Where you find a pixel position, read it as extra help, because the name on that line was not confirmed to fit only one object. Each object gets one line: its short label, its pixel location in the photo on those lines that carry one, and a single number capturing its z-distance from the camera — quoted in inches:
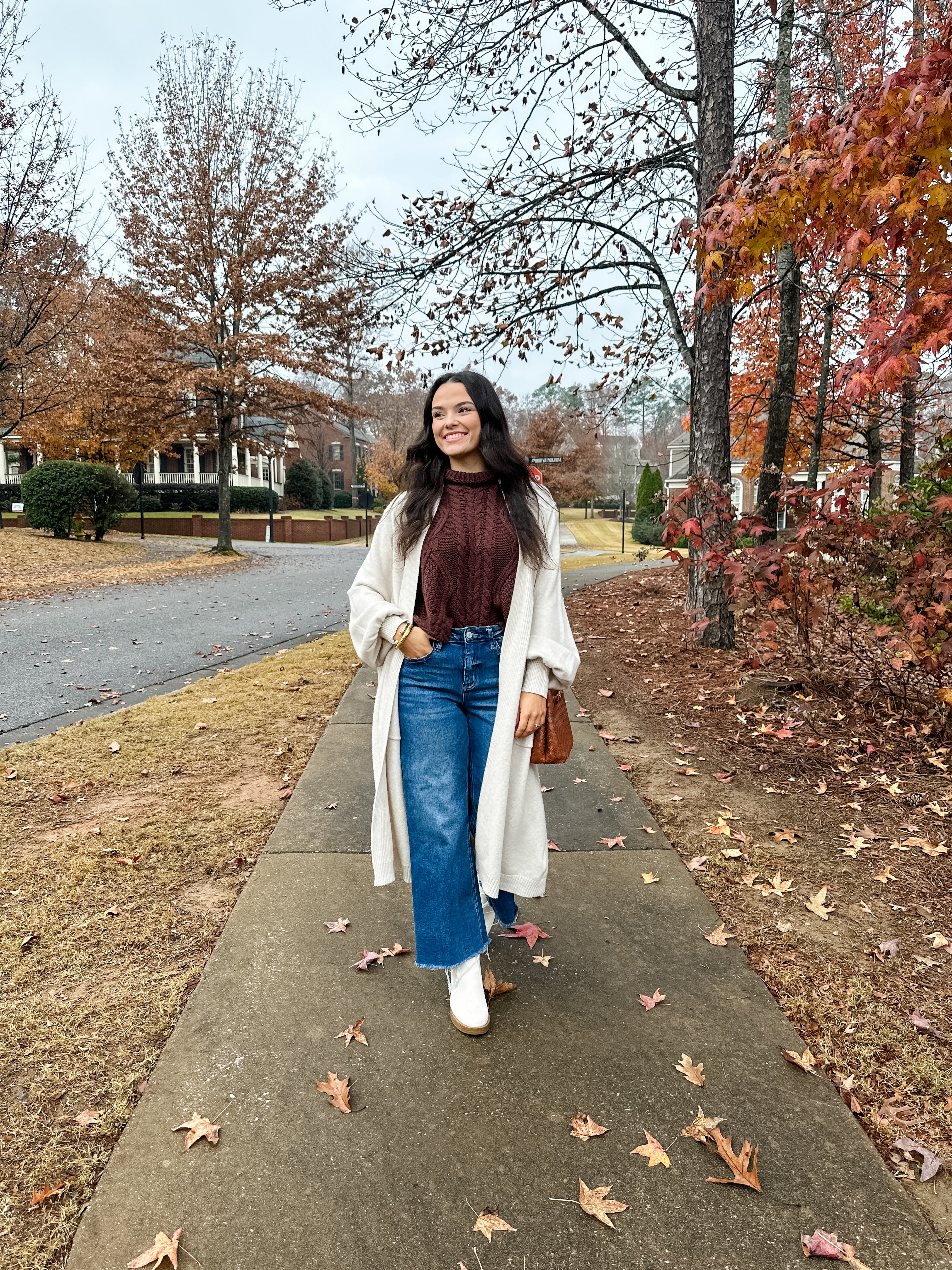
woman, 88.6
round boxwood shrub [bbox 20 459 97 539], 781.9
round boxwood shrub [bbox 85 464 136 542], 799.7
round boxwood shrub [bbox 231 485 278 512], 1445.6
